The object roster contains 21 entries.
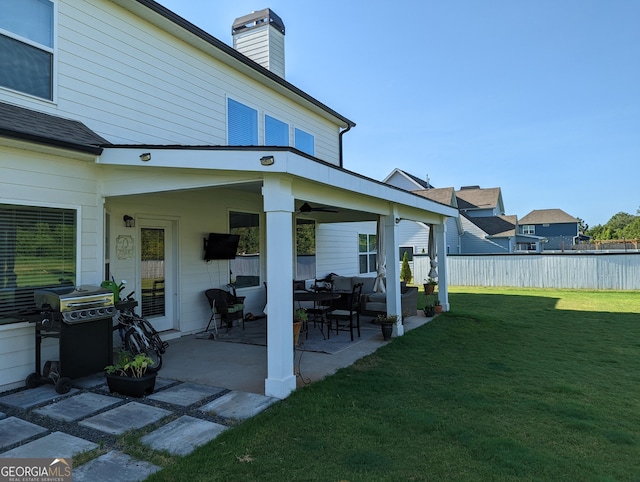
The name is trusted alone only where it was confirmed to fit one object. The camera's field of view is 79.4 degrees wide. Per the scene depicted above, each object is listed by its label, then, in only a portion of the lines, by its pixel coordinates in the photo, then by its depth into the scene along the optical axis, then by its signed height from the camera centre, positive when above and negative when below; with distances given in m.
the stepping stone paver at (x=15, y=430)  3.17 -1.51
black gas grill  4.25 -0.85
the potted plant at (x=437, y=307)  10.00 -1.43
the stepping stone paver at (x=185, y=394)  4.07 -1.54
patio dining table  6.93 -0.80
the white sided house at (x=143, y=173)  4.33 +1.04
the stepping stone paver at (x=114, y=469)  2.65 -1.53
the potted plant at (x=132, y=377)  4.12 -1.31
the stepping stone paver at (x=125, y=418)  3.42 -1.52
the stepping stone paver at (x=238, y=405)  3.74 -1.55
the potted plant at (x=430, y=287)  13.28 -1.22
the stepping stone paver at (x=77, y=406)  3.68 -1.52
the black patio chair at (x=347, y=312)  7.36 -1.22
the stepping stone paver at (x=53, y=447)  2.94 -1.51
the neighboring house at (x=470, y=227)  23.88 +1.68
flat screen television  7.66 +0.17
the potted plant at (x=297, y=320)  5.44 -0.99
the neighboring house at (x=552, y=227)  40.00 +2.48
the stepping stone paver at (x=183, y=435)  3.07 -1.53
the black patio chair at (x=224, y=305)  7.30 -0.99
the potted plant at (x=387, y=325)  7.12 -1.35
